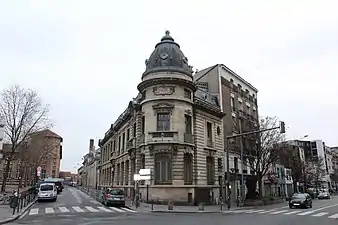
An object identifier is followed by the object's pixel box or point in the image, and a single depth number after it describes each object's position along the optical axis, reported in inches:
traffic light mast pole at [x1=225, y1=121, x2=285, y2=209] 918.4
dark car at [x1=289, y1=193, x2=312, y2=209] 1239.6
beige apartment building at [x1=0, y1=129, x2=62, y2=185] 1939.0
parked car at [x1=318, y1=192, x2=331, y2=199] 2331.6
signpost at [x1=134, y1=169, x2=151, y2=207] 1111.6
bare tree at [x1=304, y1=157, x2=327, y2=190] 2711.6
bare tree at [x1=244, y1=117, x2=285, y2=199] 1537.9
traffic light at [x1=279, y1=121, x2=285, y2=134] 918.4
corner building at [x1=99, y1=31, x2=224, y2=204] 1261.1
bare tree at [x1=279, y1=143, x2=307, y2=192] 2270.8
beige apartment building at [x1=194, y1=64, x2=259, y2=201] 1624.0
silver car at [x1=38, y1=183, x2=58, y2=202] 1327.5
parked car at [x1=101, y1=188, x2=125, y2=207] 1167.6
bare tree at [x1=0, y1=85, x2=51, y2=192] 1679.4
